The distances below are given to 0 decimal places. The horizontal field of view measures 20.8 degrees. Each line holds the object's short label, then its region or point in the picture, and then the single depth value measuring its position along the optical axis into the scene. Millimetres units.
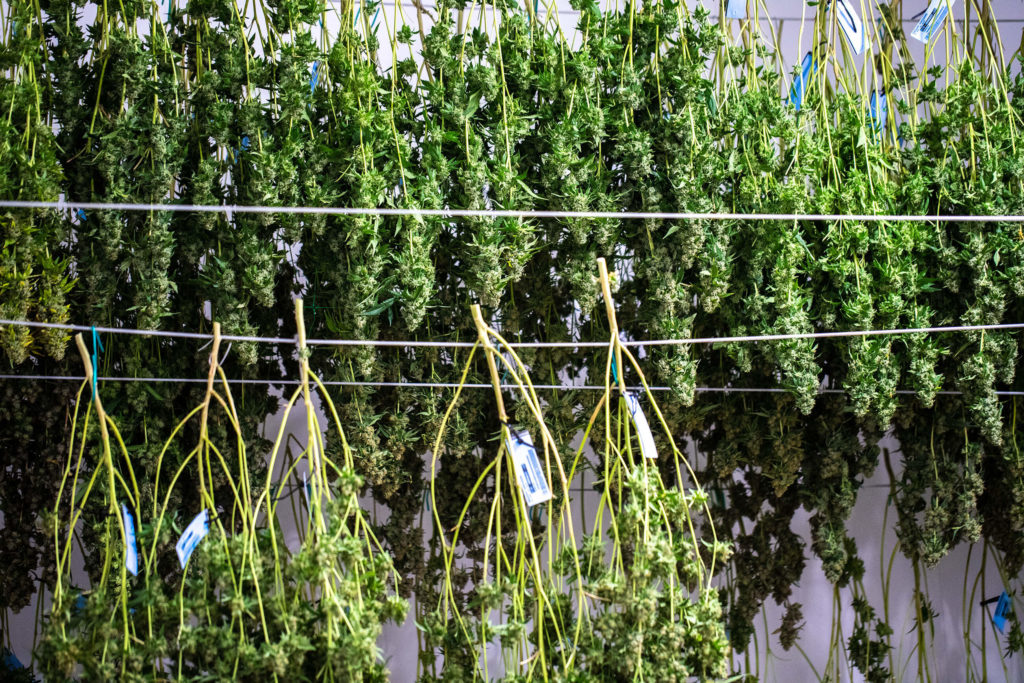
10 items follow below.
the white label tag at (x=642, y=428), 2858
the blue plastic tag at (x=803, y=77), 3128
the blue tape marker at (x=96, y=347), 2866
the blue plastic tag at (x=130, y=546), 2801
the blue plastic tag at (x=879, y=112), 3120
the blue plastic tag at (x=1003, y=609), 3294
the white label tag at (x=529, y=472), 2871
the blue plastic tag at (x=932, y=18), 3094
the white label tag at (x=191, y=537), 2811
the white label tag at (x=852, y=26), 3049
